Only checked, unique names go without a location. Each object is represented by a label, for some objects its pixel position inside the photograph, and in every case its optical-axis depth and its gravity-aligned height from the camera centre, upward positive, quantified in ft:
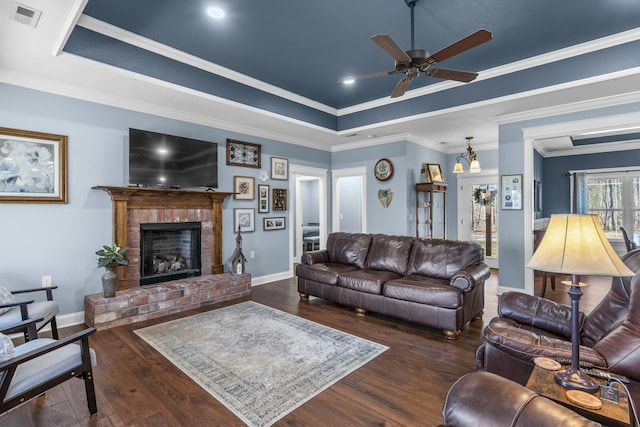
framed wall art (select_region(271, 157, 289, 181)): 19.16 +2.67
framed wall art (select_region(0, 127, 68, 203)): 10.75 +1.69
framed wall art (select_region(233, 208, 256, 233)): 17.22 -0.37
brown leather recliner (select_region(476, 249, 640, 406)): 4.91 -2.35
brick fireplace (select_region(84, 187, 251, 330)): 11.94 -2.40
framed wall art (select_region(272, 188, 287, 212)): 19.29 +0.80
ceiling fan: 7.85 +4.27
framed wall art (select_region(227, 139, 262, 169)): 17.06 +3.24
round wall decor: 20.19 +2.66
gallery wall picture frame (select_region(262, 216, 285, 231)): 18.80 -0.65
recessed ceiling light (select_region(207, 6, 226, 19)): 9.49 +6.06
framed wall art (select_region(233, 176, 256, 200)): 17.31 +1.37
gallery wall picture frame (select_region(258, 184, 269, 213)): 18.47 +0.83
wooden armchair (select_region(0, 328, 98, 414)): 5.34 -2.90
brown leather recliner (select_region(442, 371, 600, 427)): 3.27 -2.17
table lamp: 4.54 -0.74
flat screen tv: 13.33 +2.35
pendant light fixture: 20.12 +2.92
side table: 3.79 -2.48
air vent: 7.56 +4.90
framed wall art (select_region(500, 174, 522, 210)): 15.49 +0.89
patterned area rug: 7.34 -4.20
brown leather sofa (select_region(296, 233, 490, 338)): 10.81 -2.63
